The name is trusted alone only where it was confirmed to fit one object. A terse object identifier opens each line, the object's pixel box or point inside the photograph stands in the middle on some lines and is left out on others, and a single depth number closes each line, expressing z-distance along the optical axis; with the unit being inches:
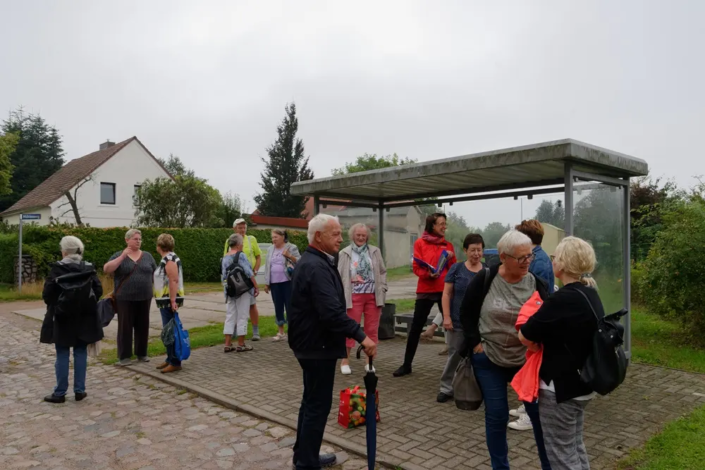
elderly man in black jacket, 140.9
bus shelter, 239.0
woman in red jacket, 251.8
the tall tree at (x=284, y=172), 2080.5
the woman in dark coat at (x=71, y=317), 223.8
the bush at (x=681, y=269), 326.0
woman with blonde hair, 110.2
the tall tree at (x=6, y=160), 950.4
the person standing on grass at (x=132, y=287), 285.1
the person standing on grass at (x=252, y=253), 337.7
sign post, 643.5
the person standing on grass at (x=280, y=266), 337.1
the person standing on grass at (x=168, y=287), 273.3
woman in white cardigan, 254.9
